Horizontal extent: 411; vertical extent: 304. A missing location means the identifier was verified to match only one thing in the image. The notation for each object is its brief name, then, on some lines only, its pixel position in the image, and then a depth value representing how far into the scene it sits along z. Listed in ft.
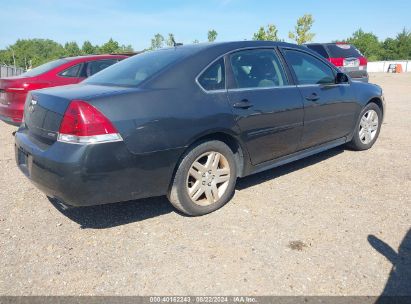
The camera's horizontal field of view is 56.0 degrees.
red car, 20.75
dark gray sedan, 9.94
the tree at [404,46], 239.71
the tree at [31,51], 352.90
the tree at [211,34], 242.17
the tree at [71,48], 346.17
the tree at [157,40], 313.24
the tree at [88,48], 297.82
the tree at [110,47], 221.66
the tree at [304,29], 118.52
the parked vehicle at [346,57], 34.81
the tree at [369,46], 255.09
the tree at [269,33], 120.47
